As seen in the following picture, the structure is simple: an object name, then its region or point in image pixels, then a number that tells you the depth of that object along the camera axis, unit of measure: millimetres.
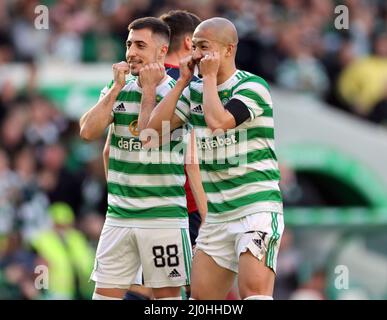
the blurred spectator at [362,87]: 18641
